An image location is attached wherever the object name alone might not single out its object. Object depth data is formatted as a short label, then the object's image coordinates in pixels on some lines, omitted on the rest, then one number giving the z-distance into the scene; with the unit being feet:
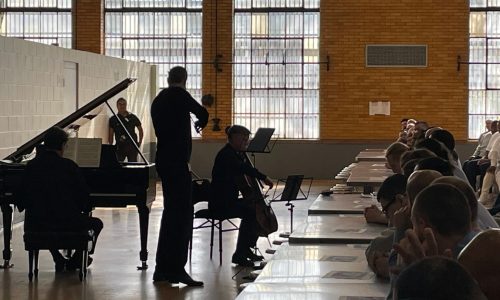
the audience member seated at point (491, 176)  50.72
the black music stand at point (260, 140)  47.03
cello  31.32
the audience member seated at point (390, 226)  14.65
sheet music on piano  30.58
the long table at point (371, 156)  50.64
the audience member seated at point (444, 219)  10.44
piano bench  27.40
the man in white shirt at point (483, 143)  59.52
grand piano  29.84
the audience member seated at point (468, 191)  12.68
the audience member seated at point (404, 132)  51.11
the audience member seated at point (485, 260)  9.54
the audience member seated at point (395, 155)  25.67
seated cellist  31.27
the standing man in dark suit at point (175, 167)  27.43
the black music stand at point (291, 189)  34.76
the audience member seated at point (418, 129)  41.41
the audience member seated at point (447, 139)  28.87
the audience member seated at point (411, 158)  19.03
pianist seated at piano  27.40
